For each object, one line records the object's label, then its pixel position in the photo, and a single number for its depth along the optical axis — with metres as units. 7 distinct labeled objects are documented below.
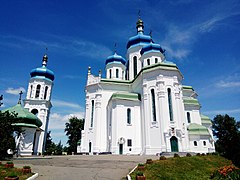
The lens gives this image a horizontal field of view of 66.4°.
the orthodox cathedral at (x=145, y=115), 25.08
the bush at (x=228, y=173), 7.51
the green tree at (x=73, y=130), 46.09
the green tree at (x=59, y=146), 46.61
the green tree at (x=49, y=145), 46.05
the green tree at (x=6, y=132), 16.47
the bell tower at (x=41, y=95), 36.19
